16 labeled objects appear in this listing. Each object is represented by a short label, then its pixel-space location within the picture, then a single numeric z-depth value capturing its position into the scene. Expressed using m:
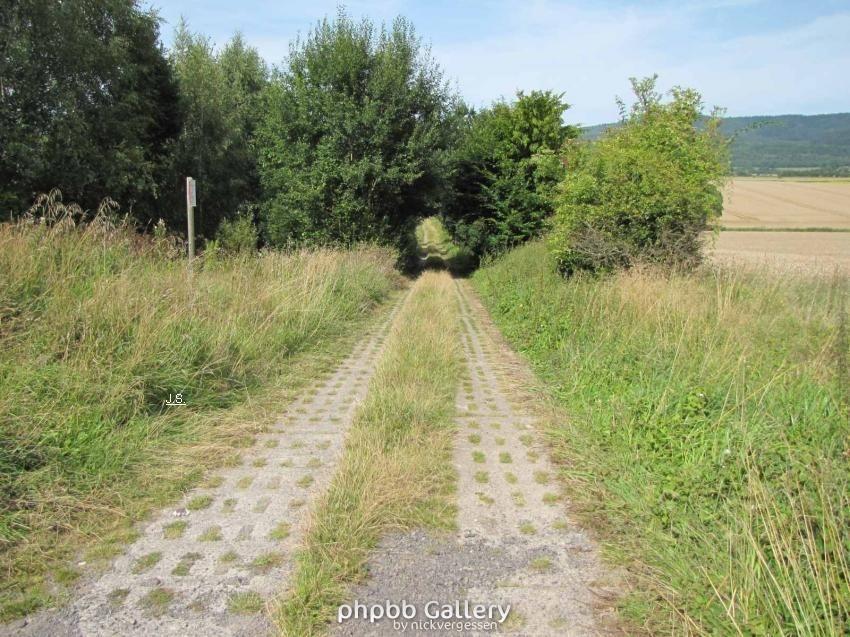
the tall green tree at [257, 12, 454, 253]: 19.95
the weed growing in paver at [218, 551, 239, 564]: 3.32
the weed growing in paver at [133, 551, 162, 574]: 3.25
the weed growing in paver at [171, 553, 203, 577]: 3.21
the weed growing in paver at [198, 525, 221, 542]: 3.54
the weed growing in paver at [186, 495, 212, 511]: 3.95
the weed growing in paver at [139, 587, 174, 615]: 2.91
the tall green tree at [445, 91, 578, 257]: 21.67
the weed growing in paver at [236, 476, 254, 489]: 4.28
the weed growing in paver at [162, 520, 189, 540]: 3.59
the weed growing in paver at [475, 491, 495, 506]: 4.09
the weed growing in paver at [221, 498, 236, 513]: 3.92
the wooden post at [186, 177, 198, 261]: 8.23
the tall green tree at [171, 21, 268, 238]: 26.25
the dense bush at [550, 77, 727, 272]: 9.73
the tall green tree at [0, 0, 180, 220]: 18.00
